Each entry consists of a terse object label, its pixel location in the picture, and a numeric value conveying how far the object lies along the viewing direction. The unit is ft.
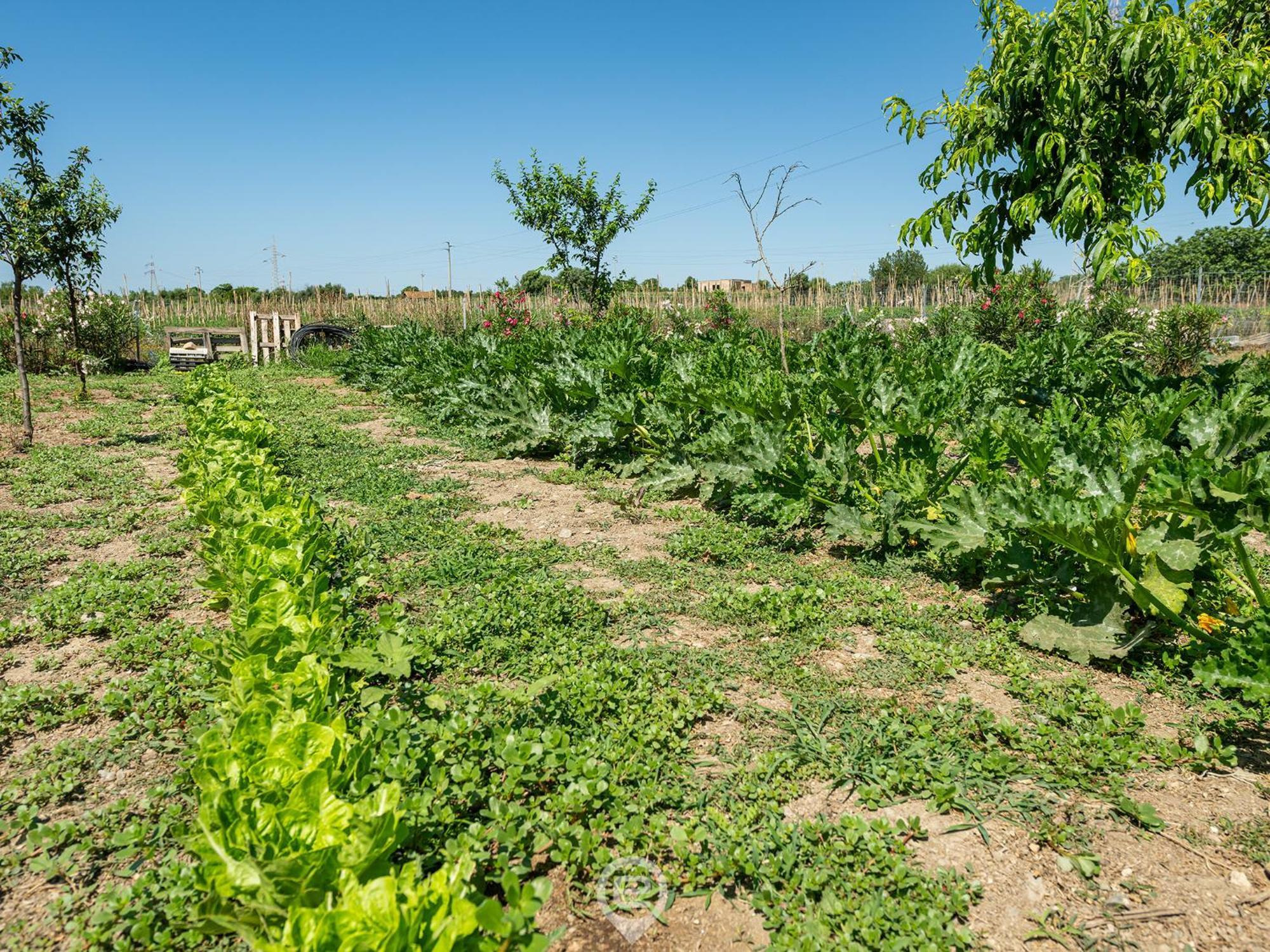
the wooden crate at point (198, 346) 70.44
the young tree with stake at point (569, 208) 68.39
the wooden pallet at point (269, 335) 75.97
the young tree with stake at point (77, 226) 36.27
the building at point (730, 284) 163.22
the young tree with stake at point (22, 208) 30.09
